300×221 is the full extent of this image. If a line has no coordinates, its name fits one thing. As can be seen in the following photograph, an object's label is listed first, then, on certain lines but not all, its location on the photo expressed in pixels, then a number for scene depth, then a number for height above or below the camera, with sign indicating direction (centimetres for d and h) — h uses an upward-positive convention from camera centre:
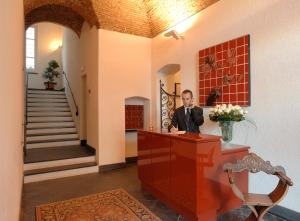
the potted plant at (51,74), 1056 +181
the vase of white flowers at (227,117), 296 -8
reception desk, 255 -81
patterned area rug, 297 -144
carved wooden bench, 225 -71
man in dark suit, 362 -9
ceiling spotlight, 468 +166
